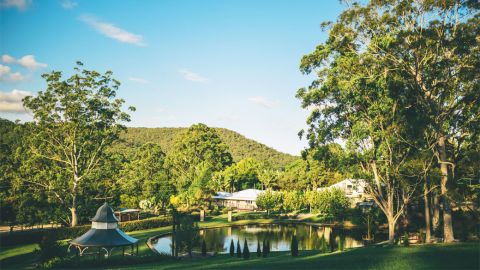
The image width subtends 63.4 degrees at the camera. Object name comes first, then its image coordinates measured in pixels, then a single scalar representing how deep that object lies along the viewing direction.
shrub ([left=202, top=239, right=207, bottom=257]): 26.53
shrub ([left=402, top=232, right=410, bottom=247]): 25.56
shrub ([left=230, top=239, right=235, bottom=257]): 25.11
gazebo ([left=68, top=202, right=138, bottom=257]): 24.80
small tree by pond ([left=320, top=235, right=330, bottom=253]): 22.56
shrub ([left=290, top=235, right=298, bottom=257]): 21.65
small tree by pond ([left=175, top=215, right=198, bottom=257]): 26.11
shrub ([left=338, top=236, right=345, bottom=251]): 22.92
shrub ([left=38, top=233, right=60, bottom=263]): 22.40
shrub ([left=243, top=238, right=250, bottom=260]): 22.42
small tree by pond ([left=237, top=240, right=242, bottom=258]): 24.10
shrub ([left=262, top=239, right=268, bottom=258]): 22.98
